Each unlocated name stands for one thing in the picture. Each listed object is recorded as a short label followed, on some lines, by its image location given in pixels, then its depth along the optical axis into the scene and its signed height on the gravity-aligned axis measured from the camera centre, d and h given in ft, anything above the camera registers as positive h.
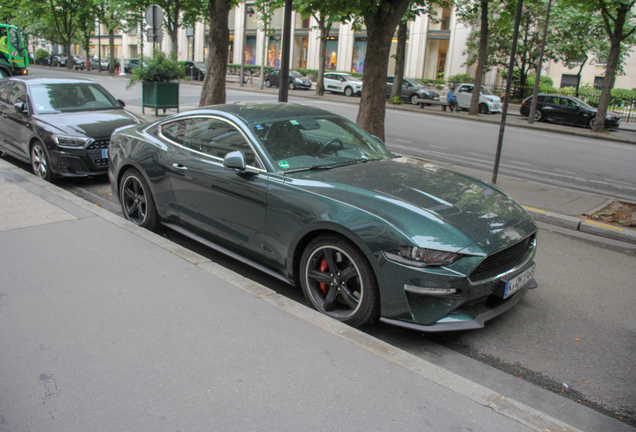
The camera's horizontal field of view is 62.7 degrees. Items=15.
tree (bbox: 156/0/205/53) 123.54 +15.38
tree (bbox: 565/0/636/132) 60.03 +9.34
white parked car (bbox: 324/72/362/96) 113.19 +0.76
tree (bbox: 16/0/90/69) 172.68 +16.97
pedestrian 91.94 -0.86
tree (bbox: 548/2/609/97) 103.30 +13.50
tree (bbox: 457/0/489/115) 82.94 +6.29
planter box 51.55 -2.11
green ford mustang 11.25 -3.05
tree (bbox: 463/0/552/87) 111.75 +12.50
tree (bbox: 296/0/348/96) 29.71 +4.34
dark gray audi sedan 24.72 -2.78
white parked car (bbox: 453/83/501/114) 95.91 -0.35
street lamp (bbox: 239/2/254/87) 125.13 +6.59
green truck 77.77 +1.55
